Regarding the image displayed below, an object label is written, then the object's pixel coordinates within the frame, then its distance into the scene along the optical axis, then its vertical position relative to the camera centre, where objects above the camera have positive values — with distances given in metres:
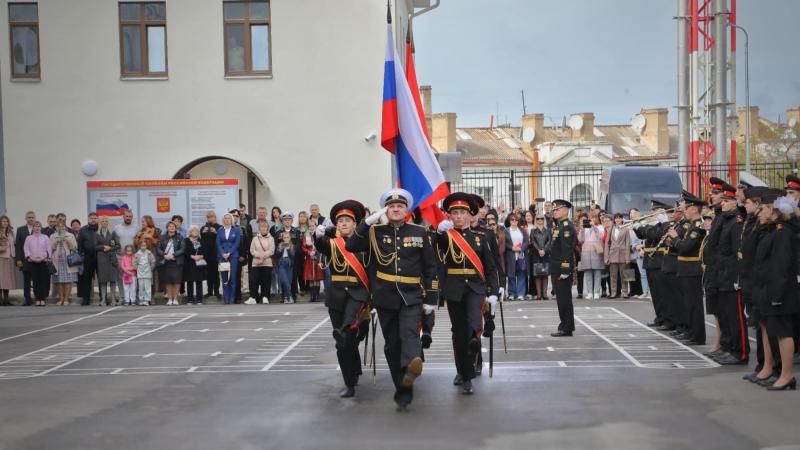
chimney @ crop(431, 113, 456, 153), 72.44 +4.91
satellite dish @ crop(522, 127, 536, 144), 76.88 +4.94
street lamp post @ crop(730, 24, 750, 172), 40.52 +4.28
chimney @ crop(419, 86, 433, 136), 66.75 +6.68
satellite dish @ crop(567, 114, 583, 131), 78.38 +5.84
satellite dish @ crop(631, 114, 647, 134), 80.44 +5.90
